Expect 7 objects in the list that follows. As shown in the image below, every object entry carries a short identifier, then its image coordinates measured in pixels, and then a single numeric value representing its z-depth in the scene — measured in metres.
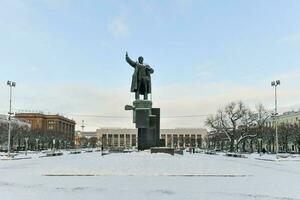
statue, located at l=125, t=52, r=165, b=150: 22.60
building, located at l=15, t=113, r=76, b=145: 106.78
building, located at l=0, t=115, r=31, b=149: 56.11
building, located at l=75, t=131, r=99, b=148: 117.00
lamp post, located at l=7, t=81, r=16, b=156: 34.42
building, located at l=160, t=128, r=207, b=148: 109.55
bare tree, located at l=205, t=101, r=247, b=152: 51.39
